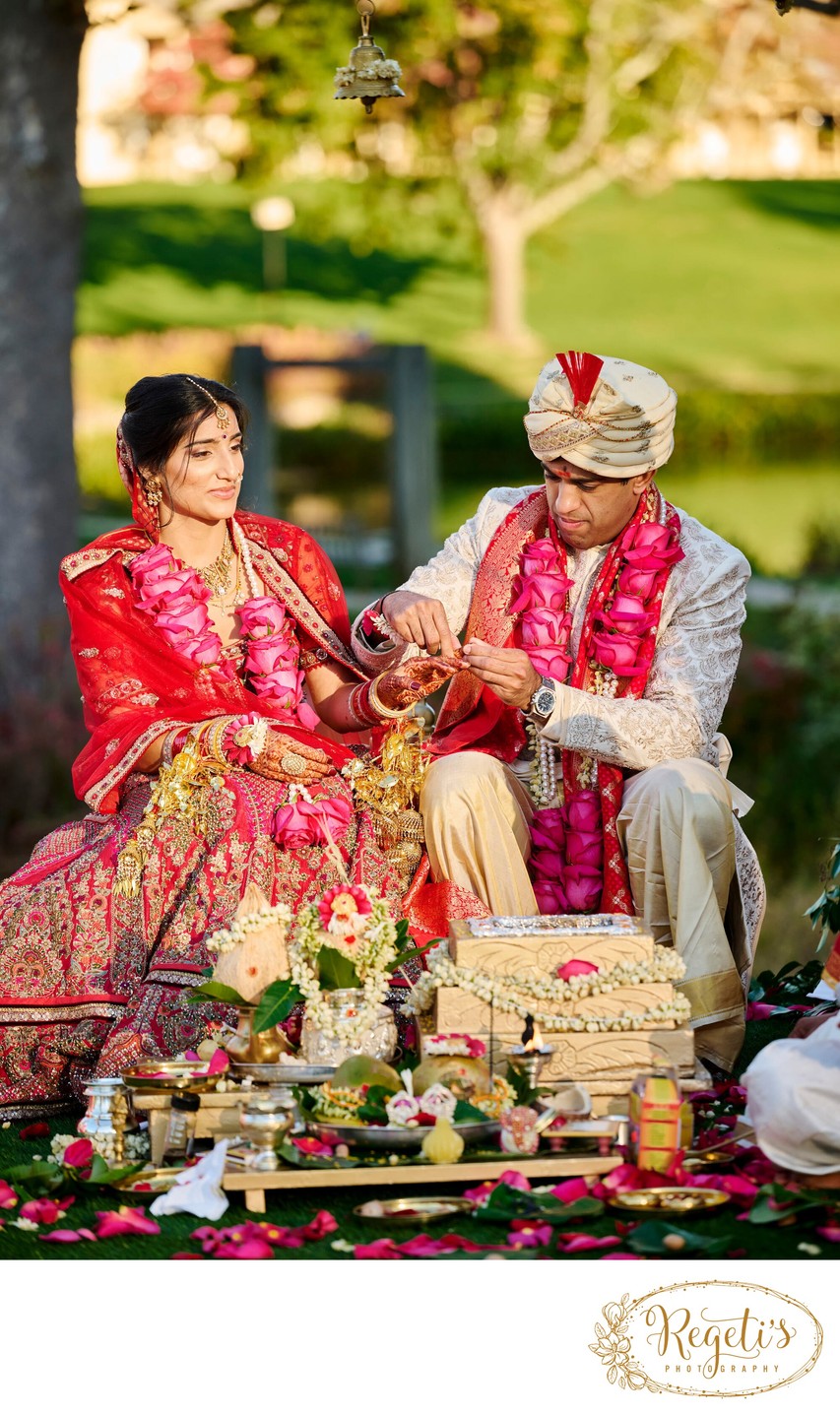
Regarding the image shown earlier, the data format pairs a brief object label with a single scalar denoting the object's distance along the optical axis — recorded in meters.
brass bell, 5.24
